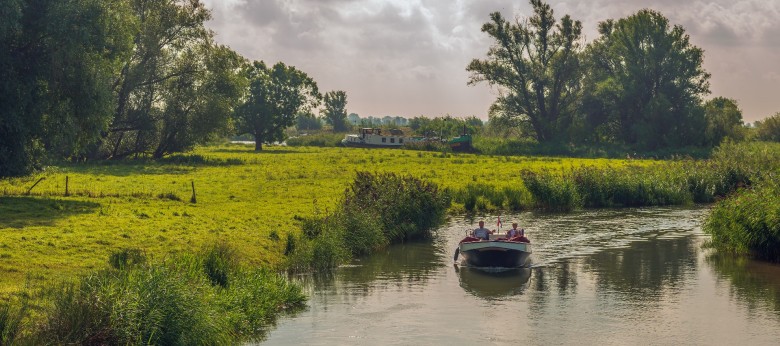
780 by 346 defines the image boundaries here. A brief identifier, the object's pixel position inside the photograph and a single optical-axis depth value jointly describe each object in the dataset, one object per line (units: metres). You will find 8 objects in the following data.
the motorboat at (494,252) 33.44
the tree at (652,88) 111.06
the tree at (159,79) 79.56
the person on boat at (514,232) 34.73
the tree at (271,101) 123.62
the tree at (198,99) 81.94
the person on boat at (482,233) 34.75
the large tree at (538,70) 117.19
